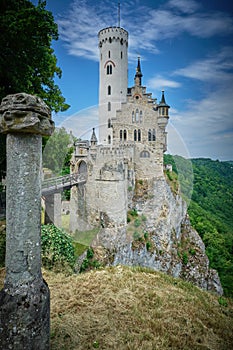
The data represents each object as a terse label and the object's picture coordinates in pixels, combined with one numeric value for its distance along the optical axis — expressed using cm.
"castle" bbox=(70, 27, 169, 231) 1549
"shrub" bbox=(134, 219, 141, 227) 1891
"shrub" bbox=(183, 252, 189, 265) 2202
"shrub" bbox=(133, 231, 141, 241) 1884
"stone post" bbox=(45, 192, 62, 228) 1234
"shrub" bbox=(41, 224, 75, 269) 905
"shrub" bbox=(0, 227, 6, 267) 806
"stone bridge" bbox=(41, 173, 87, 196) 1225
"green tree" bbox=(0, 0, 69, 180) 789
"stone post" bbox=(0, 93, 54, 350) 326
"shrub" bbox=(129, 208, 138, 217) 1901
